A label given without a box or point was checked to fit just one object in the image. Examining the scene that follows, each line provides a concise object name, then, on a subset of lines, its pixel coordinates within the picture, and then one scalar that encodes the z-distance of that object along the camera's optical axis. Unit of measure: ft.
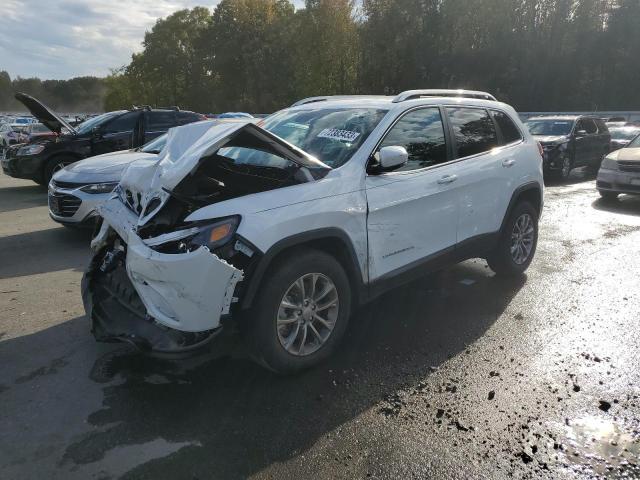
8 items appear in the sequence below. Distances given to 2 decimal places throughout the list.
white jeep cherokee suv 9.62
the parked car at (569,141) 43.91
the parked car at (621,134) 53.62
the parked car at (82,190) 21.89
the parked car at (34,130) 67.46
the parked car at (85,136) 34.01
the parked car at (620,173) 30.96
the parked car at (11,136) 73.20
